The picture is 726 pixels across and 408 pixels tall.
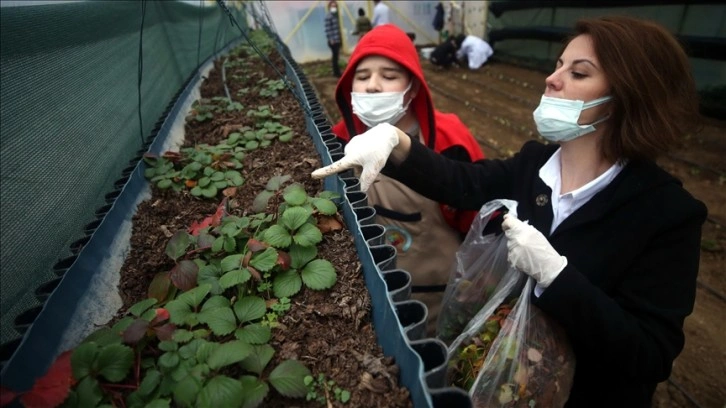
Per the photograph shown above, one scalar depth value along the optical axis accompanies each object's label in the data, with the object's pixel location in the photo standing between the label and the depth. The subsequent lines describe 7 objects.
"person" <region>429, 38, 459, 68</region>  10.84
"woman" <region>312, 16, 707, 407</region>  1.10
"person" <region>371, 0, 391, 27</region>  10.91
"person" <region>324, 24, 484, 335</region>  1.78
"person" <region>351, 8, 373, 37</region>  11.51
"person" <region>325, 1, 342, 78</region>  10.92
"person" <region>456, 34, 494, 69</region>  10.70
